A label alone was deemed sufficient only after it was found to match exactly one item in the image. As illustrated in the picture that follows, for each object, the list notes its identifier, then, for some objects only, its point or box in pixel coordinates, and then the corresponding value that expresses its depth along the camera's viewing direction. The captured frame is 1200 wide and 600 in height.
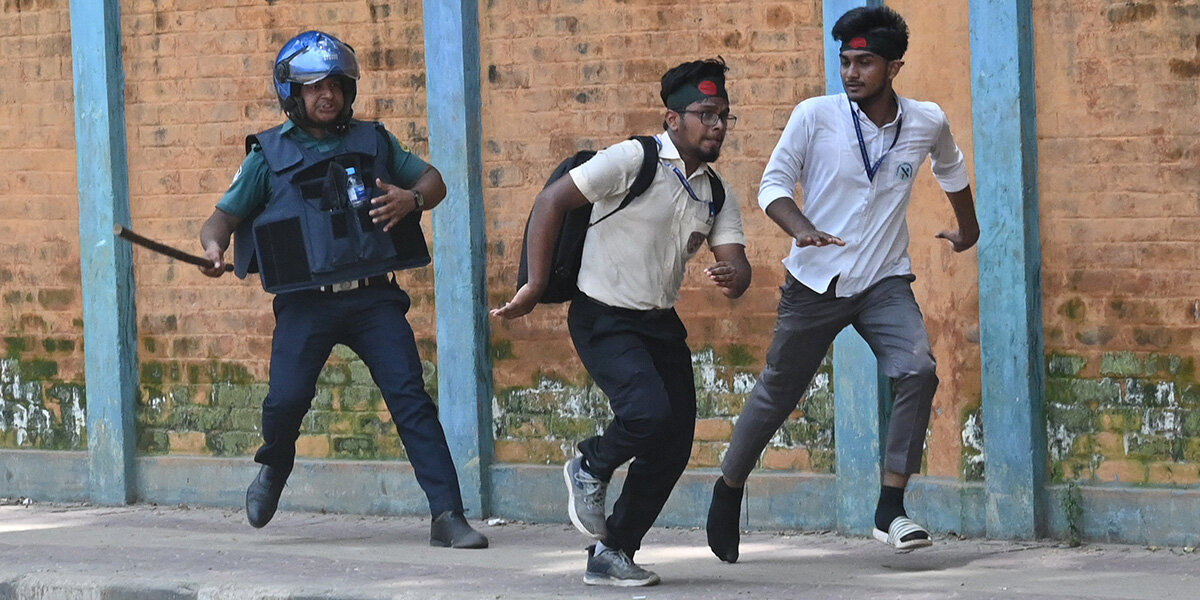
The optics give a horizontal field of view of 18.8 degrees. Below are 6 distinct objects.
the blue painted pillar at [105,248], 16.75
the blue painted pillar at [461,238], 15.34
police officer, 13.60
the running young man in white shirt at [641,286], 11.52
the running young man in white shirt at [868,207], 11.89
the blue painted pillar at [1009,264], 13.33
